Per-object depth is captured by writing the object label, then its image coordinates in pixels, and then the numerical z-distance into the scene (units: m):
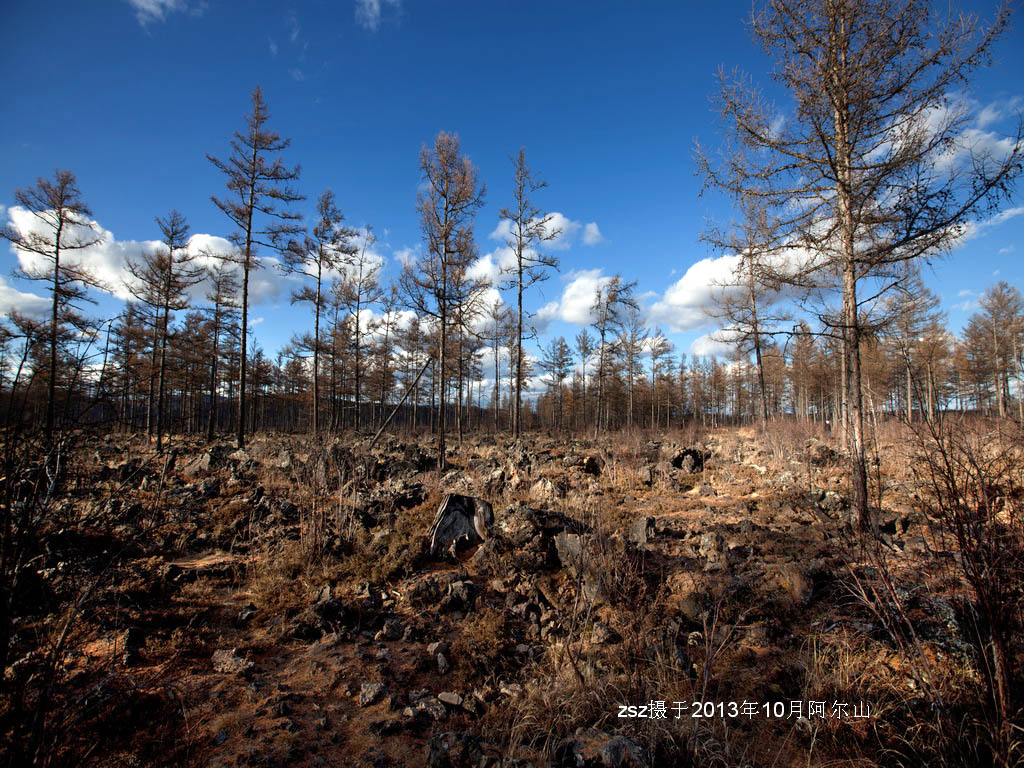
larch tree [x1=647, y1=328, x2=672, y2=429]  33.88
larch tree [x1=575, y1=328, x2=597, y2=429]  30.34
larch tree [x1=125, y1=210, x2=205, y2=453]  17.02
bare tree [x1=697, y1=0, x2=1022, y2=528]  5.88
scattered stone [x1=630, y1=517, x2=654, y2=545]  6.46
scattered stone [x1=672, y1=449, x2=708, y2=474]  11.74
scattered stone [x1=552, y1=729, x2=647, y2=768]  2.73
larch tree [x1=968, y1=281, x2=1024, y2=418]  28.19
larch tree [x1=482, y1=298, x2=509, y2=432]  27.47
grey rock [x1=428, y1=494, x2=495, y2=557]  6.45
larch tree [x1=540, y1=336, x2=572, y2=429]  32.56
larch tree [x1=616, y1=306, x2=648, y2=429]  27.64
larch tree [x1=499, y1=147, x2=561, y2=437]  16.86
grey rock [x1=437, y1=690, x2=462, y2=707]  3.57
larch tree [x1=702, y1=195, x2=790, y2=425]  7.04
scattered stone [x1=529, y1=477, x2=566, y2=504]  8.54
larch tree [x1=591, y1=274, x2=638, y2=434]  21.77
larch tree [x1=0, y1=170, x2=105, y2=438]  13.72
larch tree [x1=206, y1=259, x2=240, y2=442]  21.11
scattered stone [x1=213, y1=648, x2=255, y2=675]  3.82
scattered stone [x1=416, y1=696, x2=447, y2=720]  3.43
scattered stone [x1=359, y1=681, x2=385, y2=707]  3.56
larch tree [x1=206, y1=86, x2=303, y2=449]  14.92
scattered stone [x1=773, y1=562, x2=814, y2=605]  4.80
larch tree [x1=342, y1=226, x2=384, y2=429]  20.72
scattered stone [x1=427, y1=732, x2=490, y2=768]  2.88
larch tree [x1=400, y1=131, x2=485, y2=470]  11.57
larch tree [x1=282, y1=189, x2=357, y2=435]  18.03
